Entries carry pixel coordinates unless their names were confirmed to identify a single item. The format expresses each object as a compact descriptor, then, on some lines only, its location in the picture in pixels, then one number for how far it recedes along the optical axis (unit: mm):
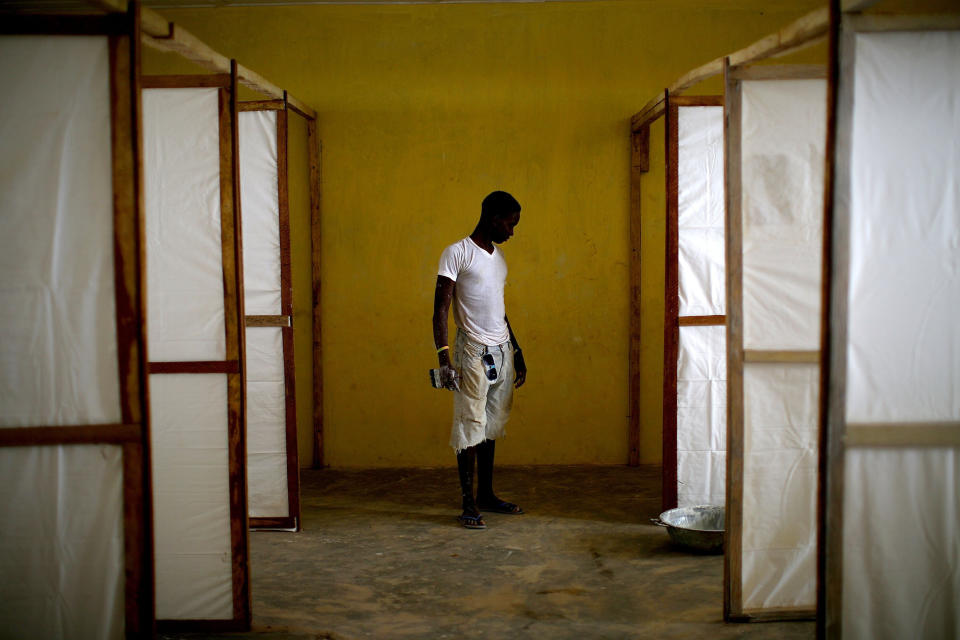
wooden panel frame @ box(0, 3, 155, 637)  2107
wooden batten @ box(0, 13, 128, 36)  2064
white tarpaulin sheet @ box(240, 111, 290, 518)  3977
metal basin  3617
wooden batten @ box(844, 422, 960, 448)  2160
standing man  4016
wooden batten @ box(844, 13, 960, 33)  2119
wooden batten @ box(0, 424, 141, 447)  2121
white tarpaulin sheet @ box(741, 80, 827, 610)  2902
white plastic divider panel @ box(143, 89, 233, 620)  2877
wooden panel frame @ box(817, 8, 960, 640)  2127
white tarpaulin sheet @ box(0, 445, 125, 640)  2146
